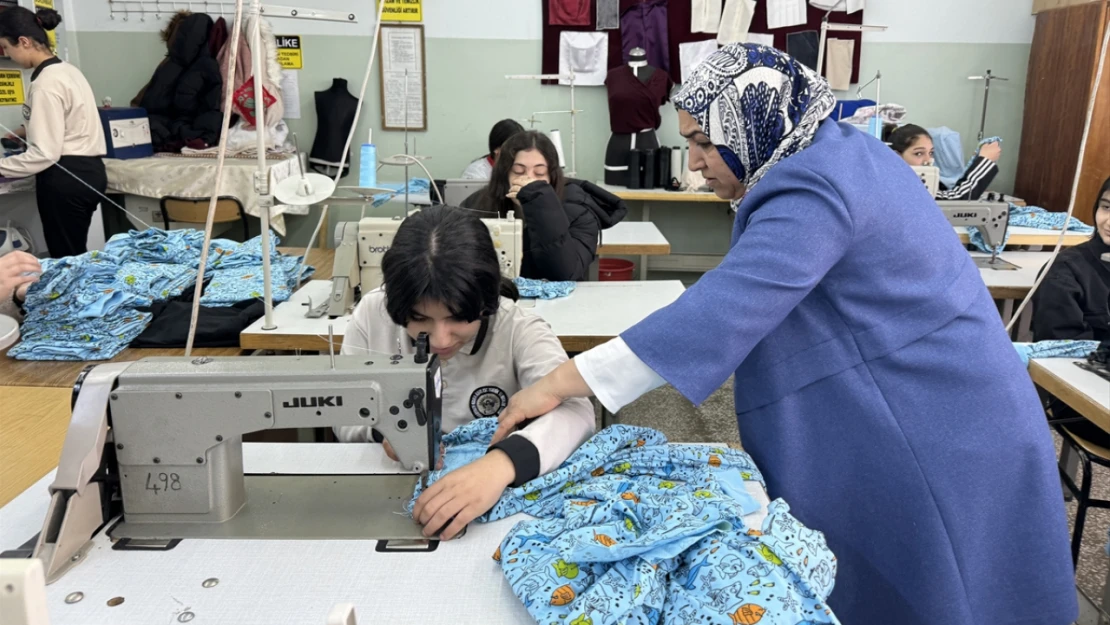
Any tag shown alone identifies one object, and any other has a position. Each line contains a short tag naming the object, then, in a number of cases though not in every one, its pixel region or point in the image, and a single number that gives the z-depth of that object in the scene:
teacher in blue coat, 1.07
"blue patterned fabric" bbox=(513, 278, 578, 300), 2.69
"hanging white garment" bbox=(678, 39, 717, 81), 5.48
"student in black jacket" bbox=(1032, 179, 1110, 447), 2.49
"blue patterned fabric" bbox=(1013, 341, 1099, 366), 2.06
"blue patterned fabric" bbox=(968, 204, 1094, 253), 3.89
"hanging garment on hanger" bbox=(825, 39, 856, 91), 5.43
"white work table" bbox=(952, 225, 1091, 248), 3.66
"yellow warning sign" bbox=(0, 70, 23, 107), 4.89
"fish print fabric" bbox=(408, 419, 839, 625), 0.90
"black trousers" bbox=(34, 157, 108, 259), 4.16
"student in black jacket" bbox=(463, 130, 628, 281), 2.78
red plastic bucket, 3.92
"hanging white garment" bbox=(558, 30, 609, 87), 5.47
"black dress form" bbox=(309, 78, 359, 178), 5.50
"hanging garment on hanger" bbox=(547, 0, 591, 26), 5.41
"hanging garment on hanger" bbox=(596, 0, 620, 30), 5.40
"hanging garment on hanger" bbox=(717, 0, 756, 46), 5.39
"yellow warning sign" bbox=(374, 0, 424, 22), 5.45
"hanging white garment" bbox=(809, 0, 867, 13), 5.35
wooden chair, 4.82
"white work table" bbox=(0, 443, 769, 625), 0.95
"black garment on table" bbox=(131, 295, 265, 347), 2.37
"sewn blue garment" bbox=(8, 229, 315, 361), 2.32
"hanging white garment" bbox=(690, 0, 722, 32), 5.41
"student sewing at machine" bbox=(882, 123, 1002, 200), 4.07
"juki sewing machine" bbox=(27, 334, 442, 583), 1.09
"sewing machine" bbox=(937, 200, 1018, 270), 3.13
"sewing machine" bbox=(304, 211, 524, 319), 2.37
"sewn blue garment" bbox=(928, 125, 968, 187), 5.31
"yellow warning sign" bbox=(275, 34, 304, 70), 5.49
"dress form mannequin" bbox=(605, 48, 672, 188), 5.34
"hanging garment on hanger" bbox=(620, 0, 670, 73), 5.39
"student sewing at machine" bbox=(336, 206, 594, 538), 1.17
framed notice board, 5.50
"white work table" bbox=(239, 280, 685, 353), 2.28
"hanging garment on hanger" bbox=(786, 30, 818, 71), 5.36
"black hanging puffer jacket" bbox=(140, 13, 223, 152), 5.29
